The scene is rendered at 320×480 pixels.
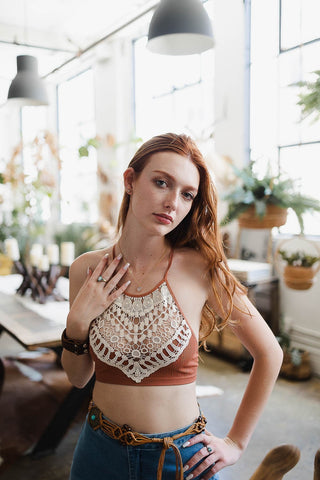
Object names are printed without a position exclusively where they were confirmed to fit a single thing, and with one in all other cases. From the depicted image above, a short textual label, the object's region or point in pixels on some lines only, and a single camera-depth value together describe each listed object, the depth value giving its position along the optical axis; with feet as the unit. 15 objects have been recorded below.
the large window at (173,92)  18.43
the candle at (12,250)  13.78
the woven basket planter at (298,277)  12.21
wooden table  8.55
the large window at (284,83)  14.19
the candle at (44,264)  12.68
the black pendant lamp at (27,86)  13.11
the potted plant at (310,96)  8.89
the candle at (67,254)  12.50
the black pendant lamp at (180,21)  8.34
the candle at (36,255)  13.20
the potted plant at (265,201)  12.34
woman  3.76
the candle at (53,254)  13.24
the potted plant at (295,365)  13.41
